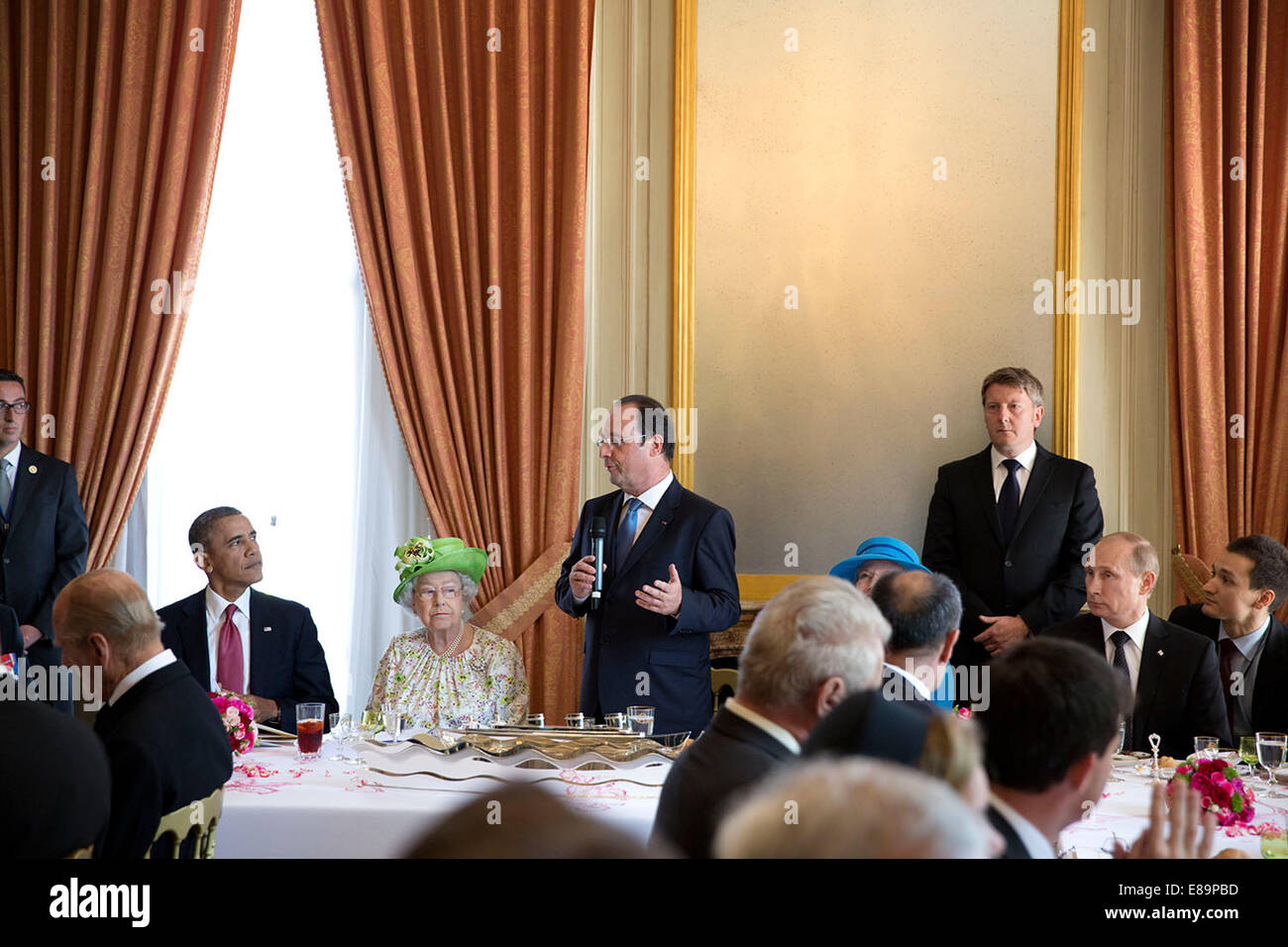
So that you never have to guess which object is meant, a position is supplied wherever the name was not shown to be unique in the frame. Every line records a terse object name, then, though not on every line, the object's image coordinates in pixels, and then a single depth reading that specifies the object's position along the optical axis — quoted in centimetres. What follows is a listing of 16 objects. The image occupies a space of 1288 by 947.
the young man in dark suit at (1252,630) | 408
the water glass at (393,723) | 355
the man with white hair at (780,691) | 203
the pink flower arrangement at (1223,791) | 274
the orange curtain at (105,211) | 539
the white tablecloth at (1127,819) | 265
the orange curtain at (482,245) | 532
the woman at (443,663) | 417
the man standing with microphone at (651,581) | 427
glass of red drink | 347
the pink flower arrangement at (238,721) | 340
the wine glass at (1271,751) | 315
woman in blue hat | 391
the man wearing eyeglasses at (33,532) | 492
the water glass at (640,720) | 352
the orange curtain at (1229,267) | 516
